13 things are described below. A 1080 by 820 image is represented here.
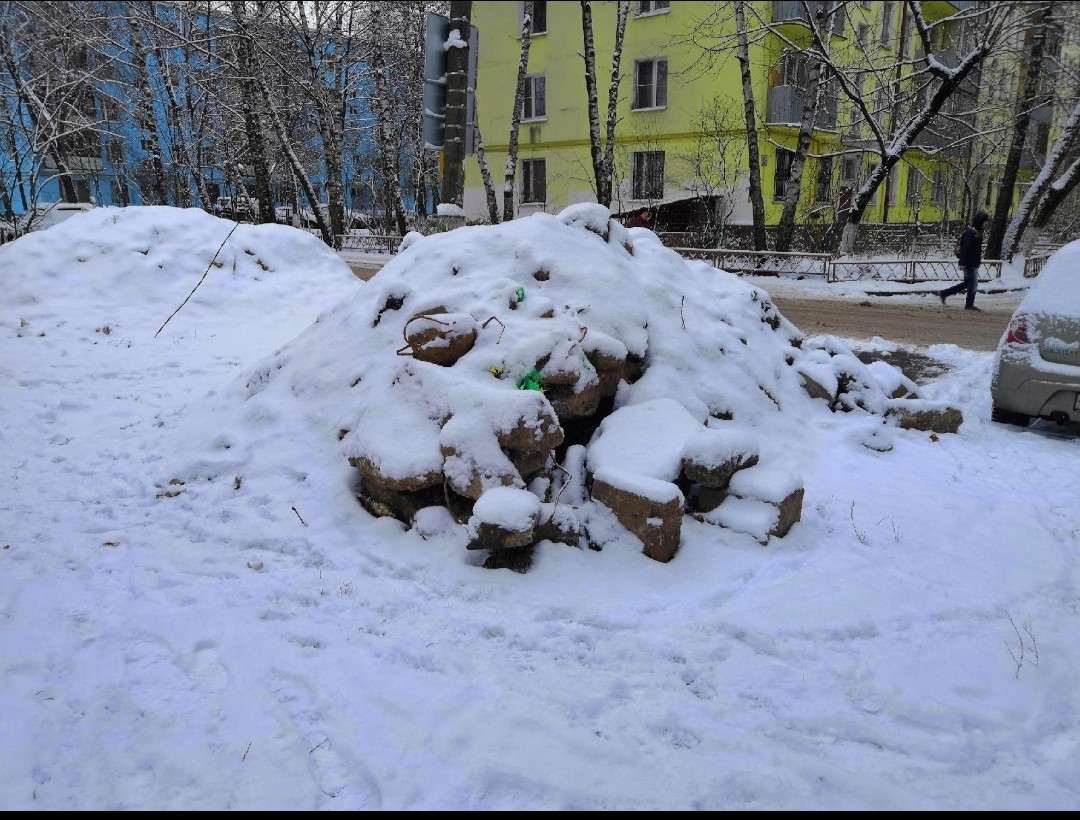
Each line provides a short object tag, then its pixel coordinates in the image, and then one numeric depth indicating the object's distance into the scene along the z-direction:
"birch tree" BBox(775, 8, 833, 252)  17.56
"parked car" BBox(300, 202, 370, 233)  33.00
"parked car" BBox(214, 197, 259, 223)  26.94
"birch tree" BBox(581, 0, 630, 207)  19.98
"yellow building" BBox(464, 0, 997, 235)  25.23
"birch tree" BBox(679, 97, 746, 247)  24.73
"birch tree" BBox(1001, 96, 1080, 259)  18.39
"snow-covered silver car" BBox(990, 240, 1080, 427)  6.08
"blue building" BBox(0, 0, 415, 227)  16.88
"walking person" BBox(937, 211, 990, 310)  13.60
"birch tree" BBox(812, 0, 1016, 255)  14.81
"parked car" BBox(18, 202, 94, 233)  13.66
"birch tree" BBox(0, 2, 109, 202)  15.75
